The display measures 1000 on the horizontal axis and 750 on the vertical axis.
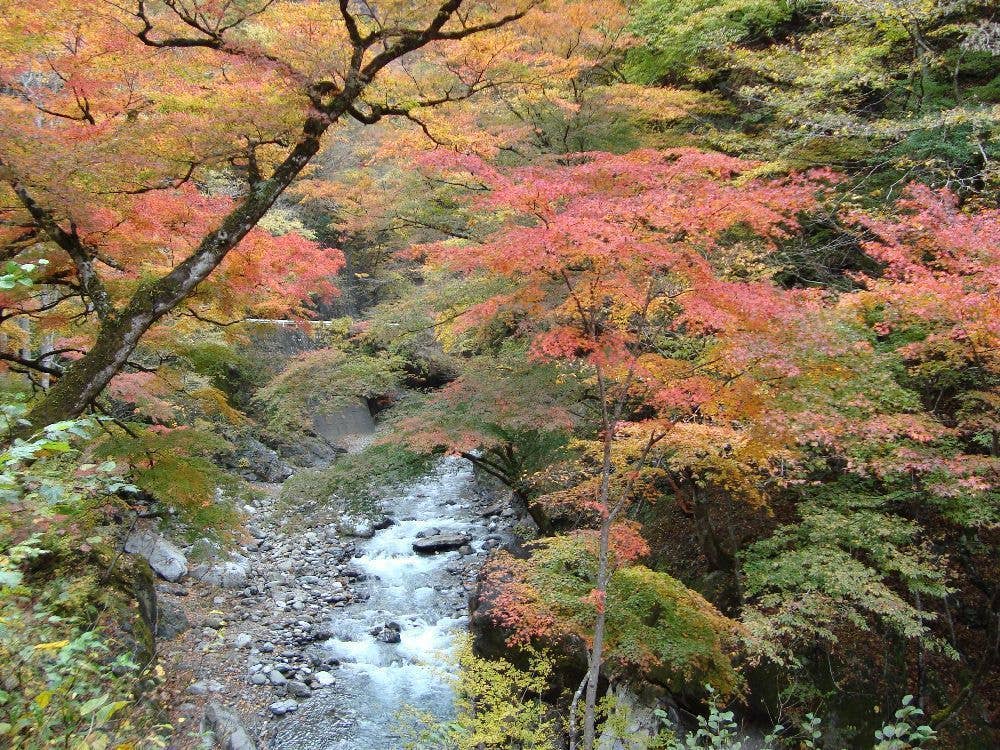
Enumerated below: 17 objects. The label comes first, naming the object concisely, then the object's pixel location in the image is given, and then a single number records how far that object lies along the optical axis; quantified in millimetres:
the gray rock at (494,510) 13859
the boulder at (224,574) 10648
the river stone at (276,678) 8188
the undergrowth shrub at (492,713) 5102
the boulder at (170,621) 8539
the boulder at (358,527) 13062
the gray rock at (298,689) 8055
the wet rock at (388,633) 9346
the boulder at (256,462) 15406
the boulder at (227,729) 6680
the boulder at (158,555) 10273
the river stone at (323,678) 8342
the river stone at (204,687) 7664
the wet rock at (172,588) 9955
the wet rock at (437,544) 12316
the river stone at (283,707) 7664
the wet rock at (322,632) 9398
